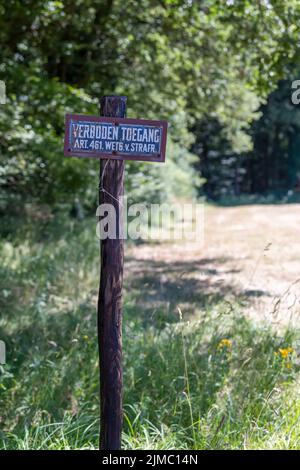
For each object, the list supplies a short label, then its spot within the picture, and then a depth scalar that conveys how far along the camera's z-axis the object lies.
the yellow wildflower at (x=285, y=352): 4.27
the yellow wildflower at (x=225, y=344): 4.54
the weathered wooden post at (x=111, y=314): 3.16
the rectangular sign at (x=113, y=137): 3.06
